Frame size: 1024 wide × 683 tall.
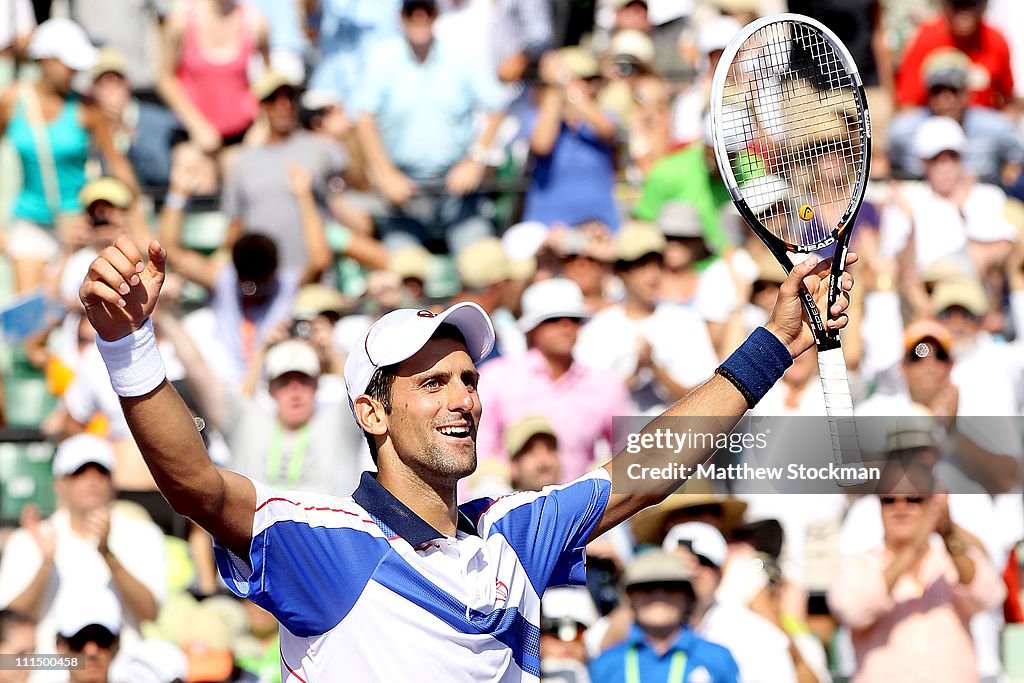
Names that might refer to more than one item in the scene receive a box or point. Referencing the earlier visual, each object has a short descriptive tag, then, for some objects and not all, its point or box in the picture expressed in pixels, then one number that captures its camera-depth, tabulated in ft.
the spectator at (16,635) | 44.60
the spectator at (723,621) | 43.21
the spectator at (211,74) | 65.87
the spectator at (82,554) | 46.34
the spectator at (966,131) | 62.34
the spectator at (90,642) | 43.34
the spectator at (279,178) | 60.85
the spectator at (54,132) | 63.72
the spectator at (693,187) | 60.64
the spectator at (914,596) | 42.16
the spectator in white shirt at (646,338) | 52.60
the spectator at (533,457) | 47.62
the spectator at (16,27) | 69.62
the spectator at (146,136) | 66.18
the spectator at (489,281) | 57.11
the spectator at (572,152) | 61.82
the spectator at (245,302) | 57.31
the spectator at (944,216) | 57.67
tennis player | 24.21
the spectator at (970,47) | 66.59
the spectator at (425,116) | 64.80
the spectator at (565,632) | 43.39
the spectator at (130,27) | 69.10
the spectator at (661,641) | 41.70
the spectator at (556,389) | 50.03
